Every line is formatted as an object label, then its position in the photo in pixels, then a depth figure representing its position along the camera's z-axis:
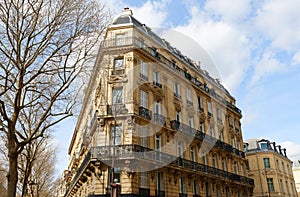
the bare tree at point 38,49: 10.45
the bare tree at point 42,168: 18.78
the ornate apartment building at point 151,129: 18.31
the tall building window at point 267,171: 36.94
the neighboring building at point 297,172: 55.50
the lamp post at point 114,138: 12.27
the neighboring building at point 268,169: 36.62
